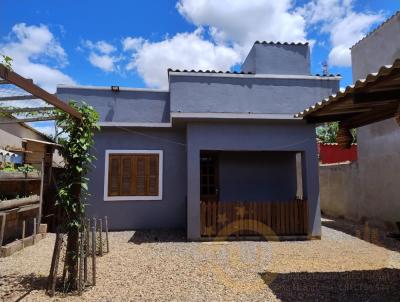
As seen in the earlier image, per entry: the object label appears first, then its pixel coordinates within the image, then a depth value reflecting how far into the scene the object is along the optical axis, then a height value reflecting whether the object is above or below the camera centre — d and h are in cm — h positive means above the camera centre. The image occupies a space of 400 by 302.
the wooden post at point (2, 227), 659 -92
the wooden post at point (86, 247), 489 -101
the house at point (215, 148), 868 +102
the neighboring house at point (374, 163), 1013 +70
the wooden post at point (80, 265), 470 -125
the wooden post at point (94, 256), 507 -118
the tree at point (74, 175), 493 +13
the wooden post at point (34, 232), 800 -124
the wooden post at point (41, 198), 901 -44
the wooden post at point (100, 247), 683 -138
